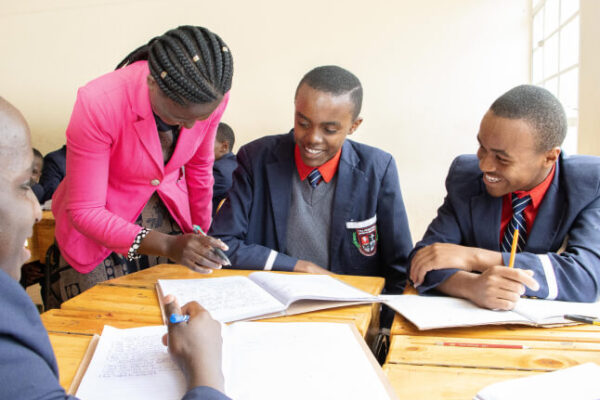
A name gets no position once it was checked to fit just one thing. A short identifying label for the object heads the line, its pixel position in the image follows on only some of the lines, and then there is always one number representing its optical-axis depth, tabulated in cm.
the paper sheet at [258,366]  69
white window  221
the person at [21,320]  45
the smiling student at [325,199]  160
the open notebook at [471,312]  94
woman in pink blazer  125
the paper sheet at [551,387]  65
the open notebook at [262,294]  100
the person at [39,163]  340
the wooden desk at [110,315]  88
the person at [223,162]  317
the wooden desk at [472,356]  73
